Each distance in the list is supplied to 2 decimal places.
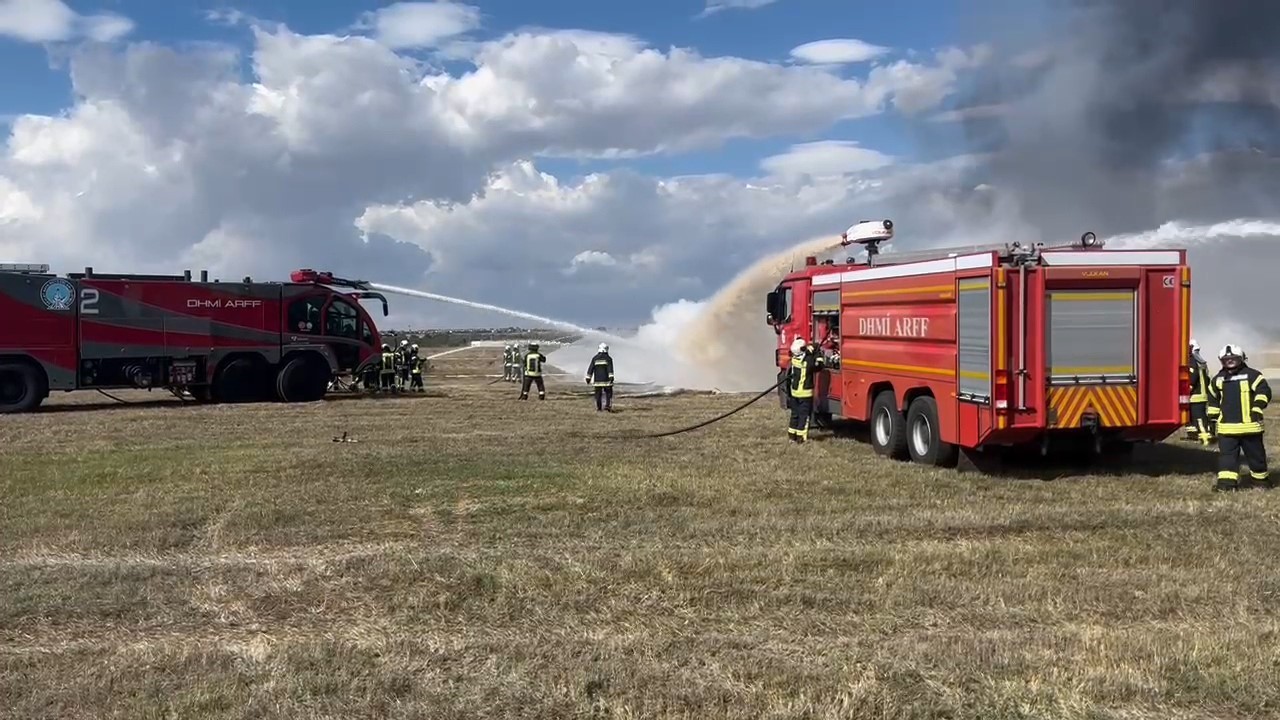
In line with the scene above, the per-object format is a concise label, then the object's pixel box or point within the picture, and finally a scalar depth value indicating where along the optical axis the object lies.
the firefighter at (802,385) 15.45
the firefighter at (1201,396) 15.01
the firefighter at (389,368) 26.55
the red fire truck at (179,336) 21.41
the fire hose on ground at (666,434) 16.19
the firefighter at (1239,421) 10.74
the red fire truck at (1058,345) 11.04
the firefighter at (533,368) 24.03
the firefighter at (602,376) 21.31
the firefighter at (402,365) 28.07
